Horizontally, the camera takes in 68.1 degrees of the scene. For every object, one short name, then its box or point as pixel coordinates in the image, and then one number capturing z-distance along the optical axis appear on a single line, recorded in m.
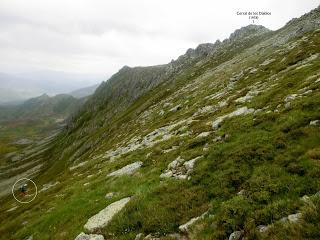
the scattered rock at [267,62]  38.38
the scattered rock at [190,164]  14.97
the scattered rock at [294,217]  7.98
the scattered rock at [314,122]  13.16
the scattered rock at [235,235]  8.63
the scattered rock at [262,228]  8.31
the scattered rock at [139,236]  11.13
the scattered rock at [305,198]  8.43
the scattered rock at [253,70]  37.49
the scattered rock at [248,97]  24.36
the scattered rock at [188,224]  10.24
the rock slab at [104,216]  13.53
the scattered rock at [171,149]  20.18
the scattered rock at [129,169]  20.12
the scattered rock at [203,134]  19.10
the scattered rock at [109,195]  16.93
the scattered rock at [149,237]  10.72
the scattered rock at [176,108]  42.04
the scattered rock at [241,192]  10.66
